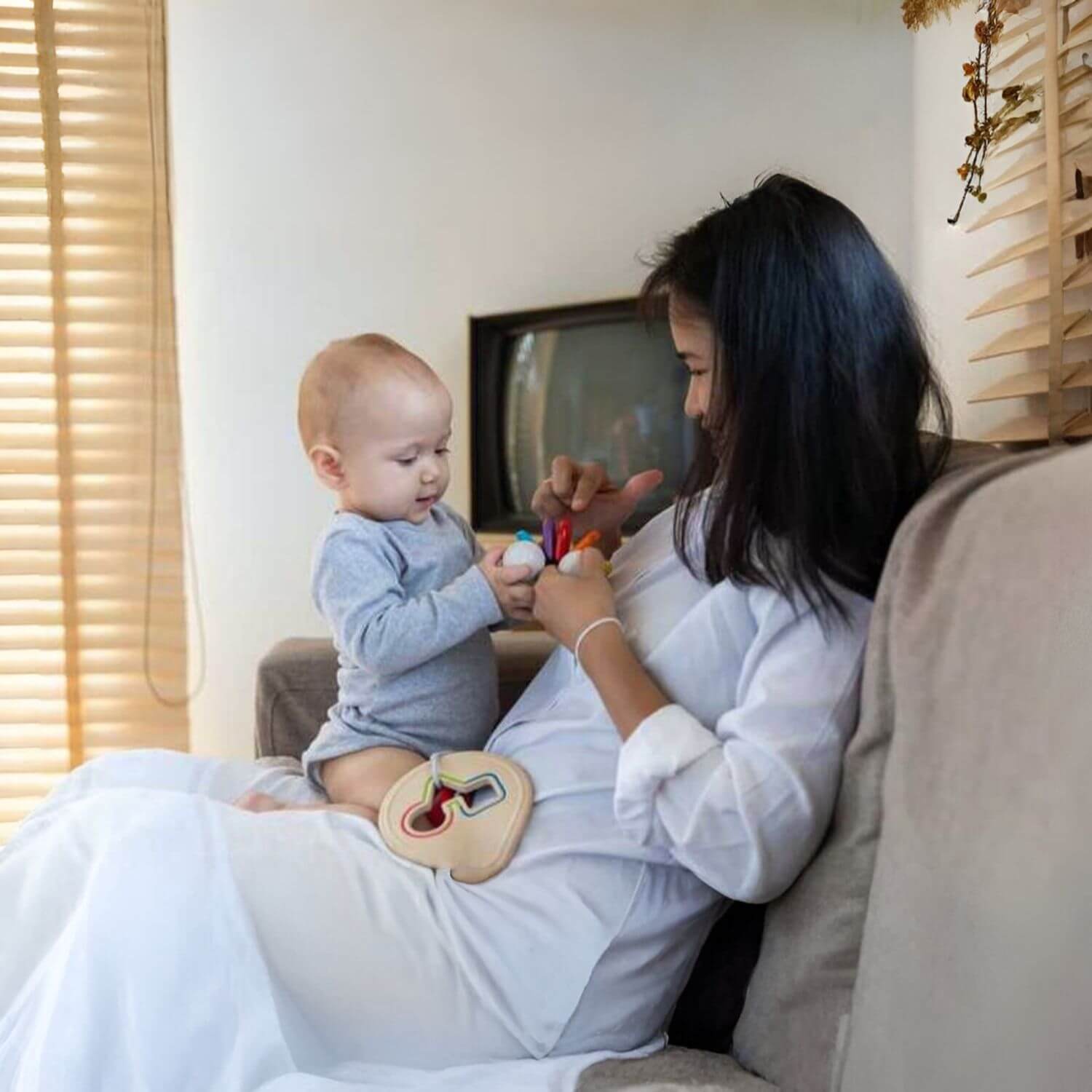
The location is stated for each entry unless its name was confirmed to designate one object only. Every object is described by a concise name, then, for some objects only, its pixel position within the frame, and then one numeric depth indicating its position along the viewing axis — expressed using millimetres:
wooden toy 1005
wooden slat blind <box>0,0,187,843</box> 2793
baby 1214
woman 901
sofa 626
